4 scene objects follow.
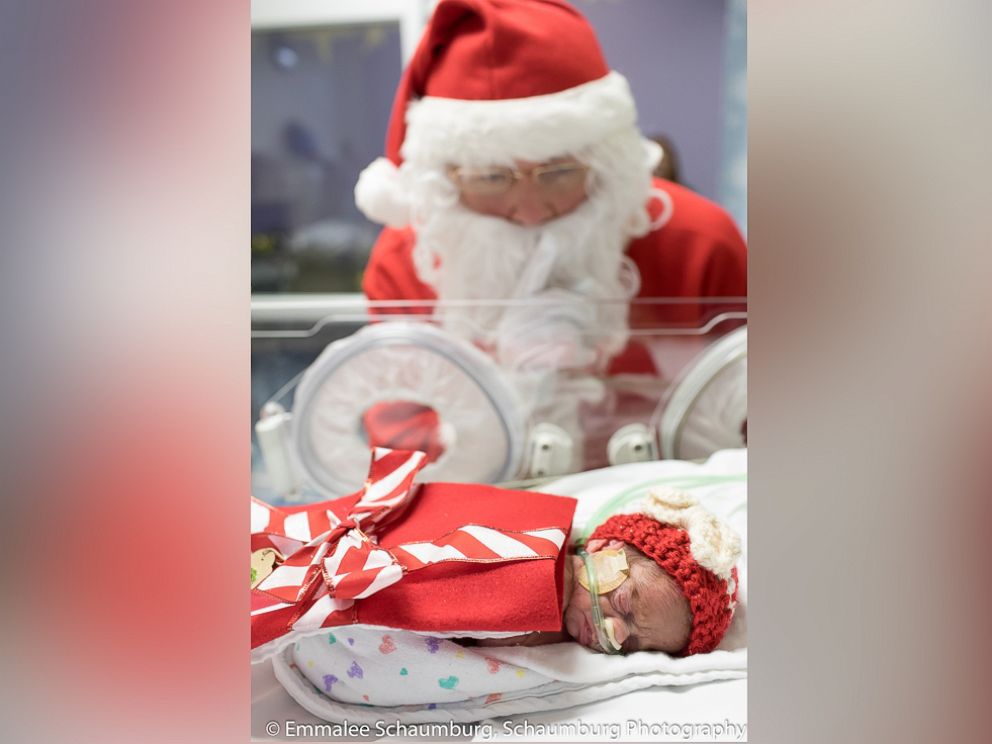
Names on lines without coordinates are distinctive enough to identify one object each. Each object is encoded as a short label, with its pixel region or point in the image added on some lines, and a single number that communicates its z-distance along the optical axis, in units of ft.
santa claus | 4.23
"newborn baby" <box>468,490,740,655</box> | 2.92
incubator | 4.40
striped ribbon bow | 2.76
